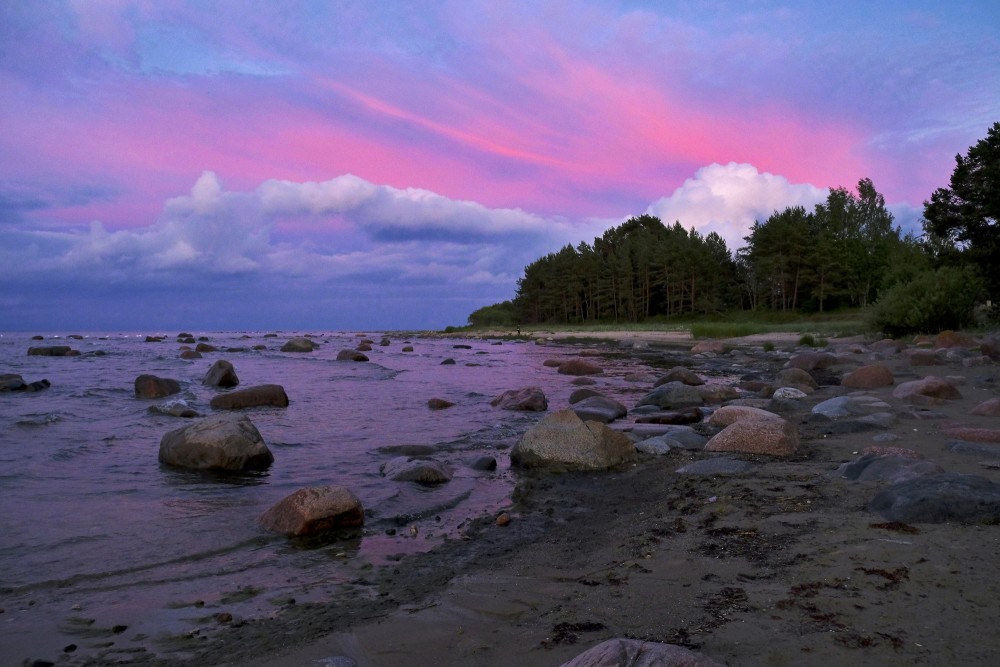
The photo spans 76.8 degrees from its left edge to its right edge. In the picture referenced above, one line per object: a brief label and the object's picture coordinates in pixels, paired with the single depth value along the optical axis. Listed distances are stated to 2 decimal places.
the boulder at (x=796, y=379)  14.92
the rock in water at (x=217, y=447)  8.48
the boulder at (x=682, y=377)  17.38
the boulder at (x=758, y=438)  8.20
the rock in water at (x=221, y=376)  19.78
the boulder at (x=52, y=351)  35.47
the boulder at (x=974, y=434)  7.51
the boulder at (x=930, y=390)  11.39
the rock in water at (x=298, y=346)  41.53
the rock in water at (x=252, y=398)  14.66
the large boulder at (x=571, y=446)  8.43
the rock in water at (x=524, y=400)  14.19
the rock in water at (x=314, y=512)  5.96
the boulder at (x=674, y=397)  13.47
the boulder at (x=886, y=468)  5.79
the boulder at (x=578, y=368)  22.59
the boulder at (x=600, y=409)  12.27
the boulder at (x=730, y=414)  10.65
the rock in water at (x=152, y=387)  16.52
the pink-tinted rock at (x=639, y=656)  2.58
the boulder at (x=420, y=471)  8.02
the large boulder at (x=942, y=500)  4.47
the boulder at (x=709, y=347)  32.17
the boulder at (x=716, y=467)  7.31
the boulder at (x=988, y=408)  9.37
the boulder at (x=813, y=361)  19.80
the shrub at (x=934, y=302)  26.47
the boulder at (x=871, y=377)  14.44
